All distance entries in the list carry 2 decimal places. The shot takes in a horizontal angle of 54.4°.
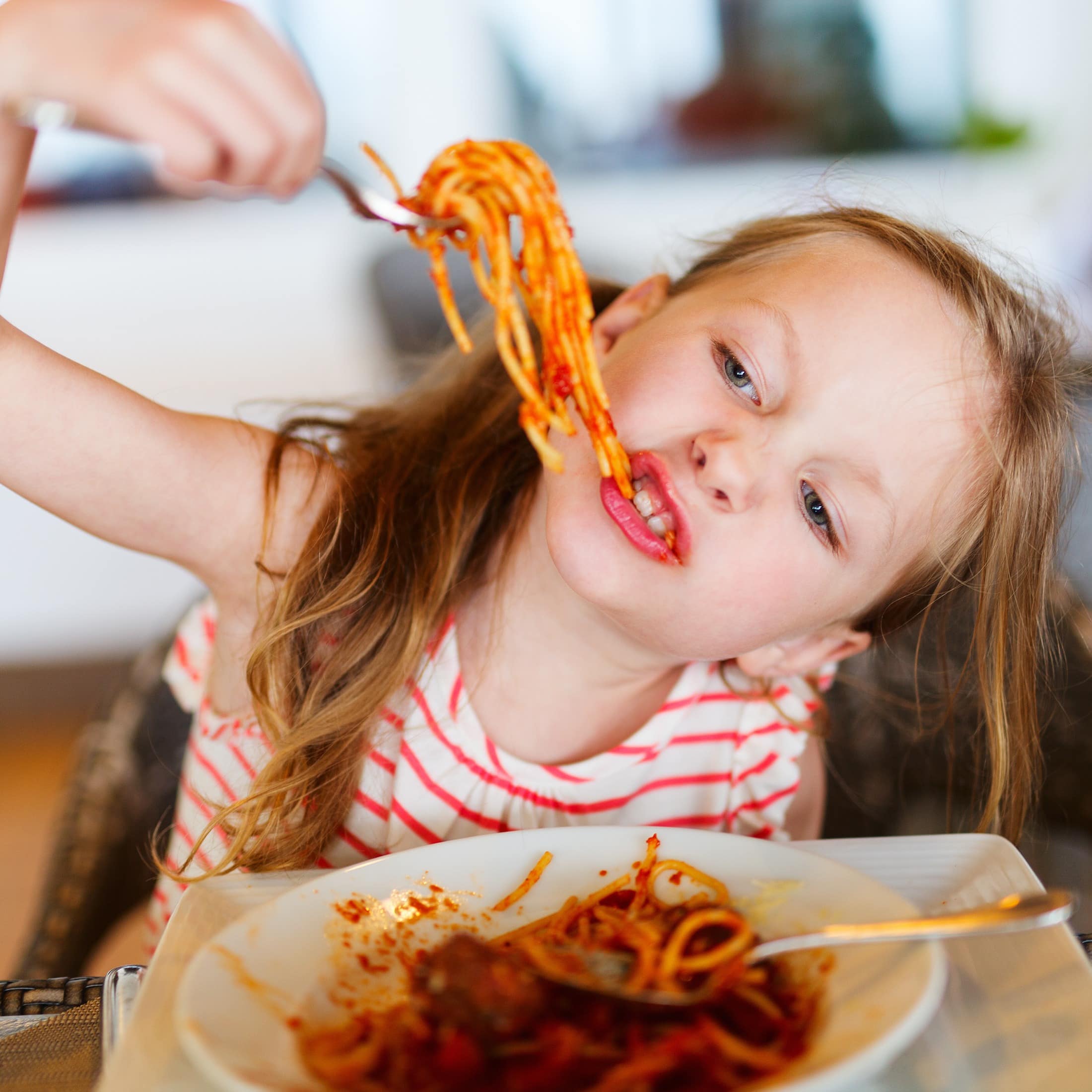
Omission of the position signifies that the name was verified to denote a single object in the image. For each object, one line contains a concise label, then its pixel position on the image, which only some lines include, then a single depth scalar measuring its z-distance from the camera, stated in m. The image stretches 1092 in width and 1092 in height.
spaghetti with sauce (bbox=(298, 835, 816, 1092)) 0.58
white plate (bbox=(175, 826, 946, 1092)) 0.55
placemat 0.67
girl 0.91
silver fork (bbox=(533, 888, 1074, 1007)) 0.61
